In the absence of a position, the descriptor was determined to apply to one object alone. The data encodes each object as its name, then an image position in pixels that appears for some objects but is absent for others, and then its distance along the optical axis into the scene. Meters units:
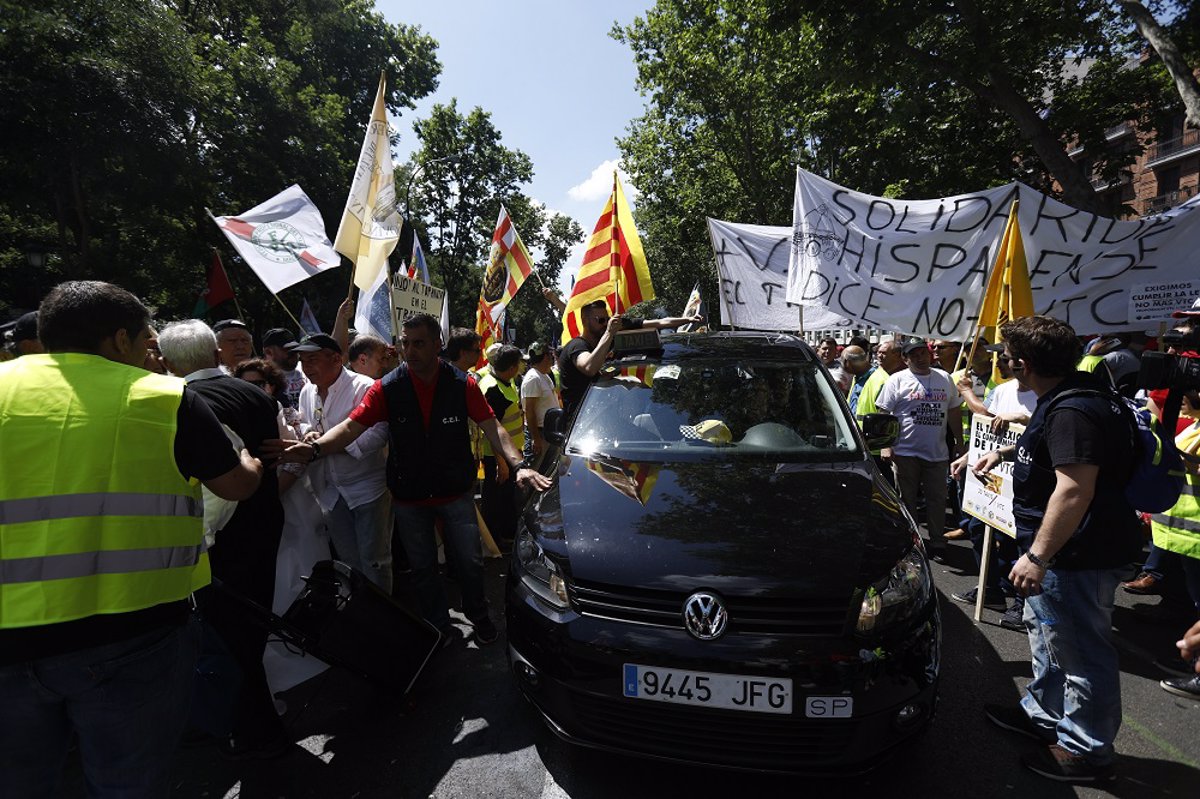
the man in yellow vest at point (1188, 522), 3.52
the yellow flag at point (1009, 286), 4.65
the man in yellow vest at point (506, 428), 5.59
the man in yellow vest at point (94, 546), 1.61
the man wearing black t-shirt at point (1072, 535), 2.33
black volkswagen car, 2.13
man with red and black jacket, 3.56
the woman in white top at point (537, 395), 5.64
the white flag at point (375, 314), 5.87
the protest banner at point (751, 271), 7.52
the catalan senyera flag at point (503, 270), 7.49
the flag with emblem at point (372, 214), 4.50
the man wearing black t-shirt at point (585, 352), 4.89
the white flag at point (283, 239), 4.66
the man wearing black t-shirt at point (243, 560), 2.72
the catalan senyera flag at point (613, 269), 5.77
